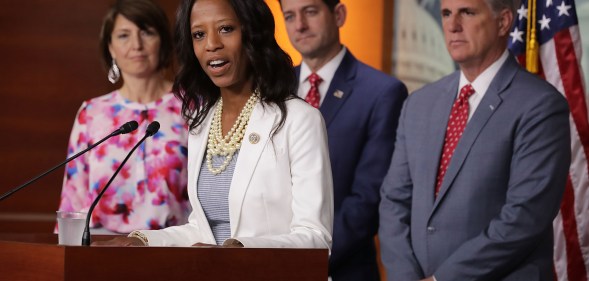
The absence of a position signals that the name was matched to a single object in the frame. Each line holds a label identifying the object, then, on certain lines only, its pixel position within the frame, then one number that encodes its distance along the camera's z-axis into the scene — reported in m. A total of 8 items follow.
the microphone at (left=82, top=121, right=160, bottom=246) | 4.71
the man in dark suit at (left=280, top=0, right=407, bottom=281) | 8.01
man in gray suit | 7.04
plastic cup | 4.85
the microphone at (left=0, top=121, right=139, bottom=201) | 5.22
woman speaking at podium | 5.52
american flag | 8.50
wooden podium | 4.29
